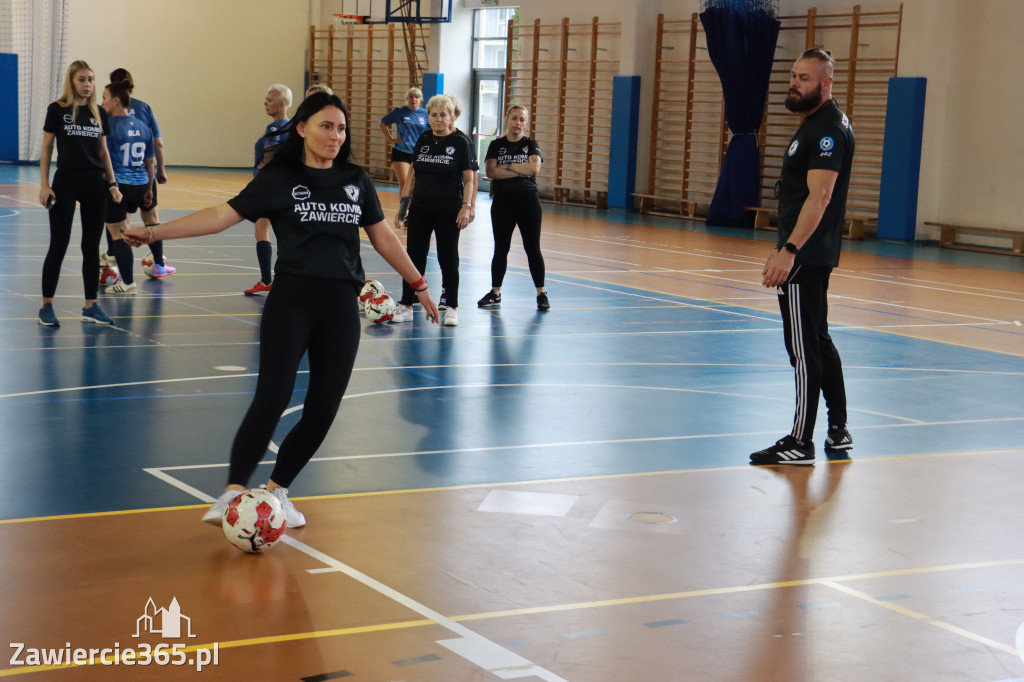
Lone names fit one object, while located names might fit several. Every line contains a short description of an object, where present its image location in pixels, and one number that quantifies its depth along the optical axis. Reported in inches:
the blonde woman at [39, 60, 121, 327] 337.4
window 1042.7
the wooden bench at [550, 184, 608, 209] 917.8
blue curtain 761.6
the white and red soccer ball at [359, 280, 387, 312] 374.9
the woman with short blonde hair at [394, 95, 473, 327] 375.2
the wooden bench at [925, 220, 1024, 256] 671.1
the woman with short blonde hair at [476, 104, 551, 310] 413.1
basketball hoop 1176.4
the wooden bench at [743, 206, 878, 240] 729.6
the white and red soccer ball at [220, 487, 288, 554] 163.3
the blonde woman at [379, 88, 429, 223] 597.6
